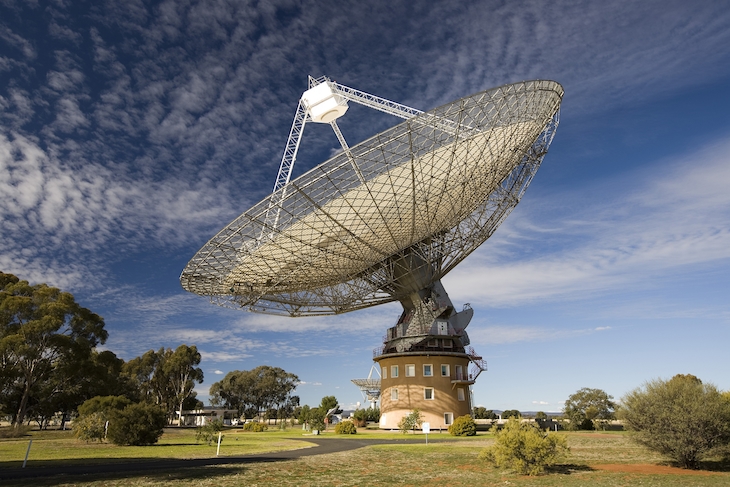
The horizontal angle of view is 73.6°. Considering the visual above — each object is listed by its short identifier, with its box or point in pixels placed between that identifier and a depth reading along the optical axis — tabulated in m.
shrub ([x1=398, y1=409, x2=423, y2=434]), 44.25
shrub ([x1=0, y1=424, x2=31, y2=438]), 43.00
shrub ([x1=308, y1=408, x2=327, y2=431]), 48.44
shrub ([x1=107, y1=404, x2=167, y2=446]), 31.39
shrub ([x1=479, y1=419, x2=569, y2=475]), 18.00
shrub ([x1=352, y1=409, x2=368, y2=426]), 62.77
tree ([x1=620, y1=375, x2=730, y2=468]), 18.17
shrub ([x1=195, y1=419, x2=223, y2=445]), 32.31
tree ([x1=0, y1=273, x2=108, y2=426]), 47.31
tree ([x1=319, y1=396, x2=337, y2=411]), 74.94
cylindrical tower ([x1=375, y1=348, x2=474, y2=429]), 47.59
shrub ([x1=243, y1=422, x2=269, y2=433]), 58.32
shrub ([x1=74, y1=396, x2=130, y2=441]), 33.53
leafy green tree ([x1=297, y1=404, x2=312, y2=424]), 61.25
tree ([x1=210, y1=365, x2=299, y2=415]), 104.44
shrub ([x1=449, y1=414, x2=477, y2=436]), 42.38
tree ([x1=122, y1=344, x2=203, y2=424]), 80.81
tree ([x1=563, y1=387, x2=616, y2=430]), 57.56
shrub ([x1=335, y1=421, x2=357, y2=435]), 45.48
